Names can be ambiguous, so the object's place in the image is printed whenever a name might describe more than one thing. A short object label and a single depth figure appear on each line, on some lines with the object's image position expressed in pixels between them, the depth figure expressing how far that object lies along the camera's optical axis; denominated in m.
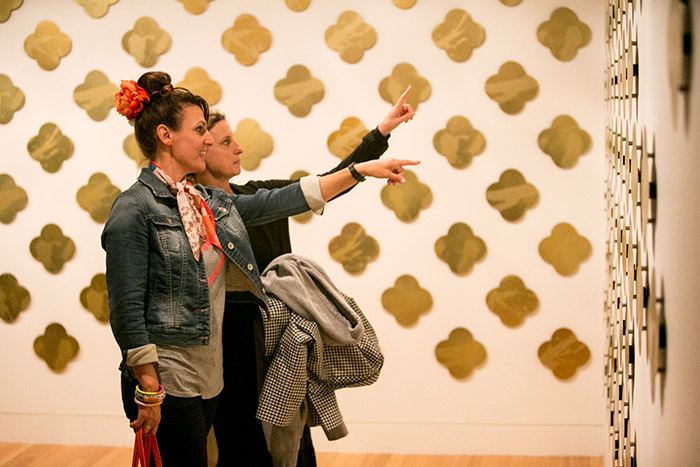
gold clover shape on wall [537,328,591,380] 3.10
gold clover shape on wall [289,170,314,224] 3.22
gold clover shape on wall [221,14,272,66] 3.20
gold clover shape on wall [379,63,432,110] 3.12
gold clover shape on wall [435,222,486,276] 3.13
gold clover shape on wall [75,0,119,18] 3.28
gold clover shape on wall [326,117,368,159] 3.17
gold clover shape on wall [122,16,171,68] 3.25
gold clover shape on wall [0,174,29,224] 3.41
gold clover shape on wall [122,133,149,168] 3.30
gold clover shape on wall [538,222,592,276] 3.07
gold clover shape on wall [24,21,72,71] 3.31
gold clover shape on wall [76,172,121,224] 3.33
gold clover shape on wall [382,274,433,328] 3.18
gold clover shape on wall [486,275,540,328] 3.12
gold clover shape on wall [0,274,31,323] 3.44
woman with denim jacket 1.74
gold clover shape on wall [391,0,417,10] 3.11
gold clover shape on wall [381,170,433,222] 3.14
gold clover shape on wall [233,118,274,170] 3.22
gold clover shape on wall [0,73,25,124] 3.38
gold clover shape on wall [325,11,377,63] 3.13
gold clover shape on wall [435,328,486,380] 3.16
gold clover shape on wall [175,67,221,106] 3.24
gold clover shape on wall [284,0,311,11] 3.17
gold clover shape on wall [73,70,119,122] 3.30
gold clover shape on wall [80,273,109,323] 3.37
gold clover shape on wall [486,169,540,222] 3.08
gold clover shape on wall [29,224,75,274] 3.39
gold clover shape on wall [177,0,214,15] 3.23
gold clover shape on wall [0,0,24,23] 3.35
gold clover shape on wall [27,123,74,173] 3.35
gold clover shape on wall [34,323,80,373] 3.41
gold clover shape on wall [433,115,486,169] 3.10
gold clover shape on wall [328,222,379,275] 3.20
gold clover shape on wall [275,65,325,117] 3.18
